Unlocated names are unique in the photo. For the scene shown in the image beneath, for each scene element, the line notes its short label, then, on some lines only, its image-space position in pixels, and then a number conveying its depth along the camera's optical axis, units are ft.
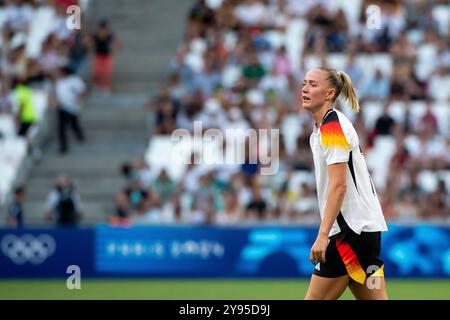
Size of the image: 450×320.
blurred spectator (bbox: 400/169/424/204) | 62.13
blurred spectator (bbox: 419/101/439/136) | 65.10
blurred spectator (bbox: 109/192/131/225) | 62.28
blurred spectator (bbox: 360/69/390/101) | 67.46
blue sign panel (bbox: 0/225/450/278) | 59.36
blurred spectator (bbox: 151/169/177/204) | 64.18
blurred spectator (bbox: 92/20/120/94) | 74.54
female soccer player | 23.72
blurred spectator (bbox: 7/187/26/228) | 63.21
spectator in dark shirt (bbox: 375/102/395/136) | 65.31
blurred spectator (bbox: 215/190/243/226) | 61.52
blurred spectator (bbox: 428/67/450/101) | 68.23
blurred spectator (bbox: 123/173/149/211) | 63.93
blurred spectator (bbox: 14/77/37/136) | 69.92
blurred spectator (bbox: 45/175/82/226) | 62.75
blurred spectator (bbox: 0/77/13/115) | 70.64
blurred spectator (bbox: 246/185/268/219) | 61.82
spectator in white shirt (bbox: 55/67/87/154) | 70.85
